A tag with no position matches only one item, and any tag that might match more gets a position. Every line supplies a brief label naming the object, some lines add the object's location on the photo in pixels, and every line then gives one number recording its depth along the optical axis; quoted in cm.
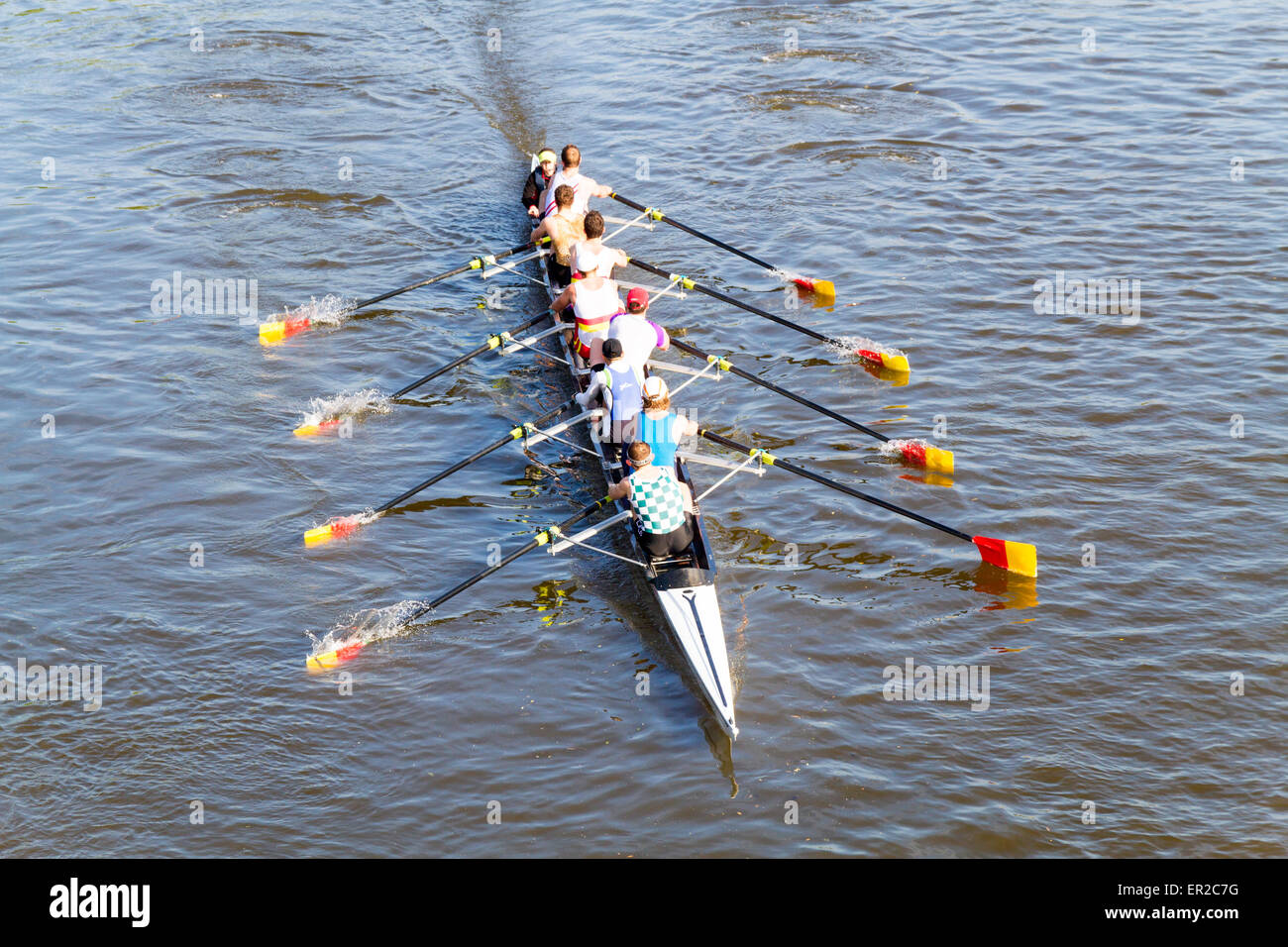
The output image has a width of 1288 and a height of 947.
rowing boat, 1021
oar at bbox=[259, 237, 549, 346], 1741
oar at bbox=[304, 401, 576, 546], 1313
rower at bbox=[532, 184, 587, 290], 1752
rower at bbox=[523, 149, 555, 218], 1925
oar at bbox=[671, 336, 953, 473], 1371
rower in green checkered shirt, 1110
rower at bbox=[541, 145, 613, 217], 1732
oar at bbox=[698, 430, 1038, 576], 1188
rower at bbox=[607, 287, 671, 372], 1314
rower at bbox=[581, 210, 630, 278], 1485
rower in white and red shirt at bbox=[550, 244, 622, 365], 1459
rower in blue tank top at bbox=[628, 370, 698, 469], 1162
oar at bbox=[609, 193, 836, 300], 1780
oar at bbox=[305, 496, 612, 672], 1134
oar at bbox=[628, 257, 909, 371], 1580
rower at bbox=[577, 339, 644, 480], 1284
